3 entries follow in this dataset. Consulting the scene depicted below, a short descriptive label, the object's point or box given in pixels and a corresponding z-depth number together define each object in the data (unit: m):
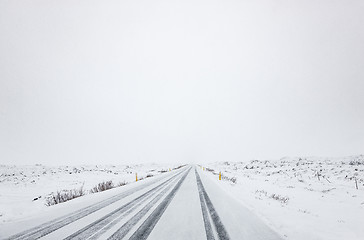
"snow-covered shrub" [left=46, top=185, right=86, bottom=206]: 8.87
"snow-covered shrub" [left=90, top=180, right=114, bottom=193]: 13.02
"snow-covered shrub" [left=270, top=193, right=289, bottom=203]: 9.40
